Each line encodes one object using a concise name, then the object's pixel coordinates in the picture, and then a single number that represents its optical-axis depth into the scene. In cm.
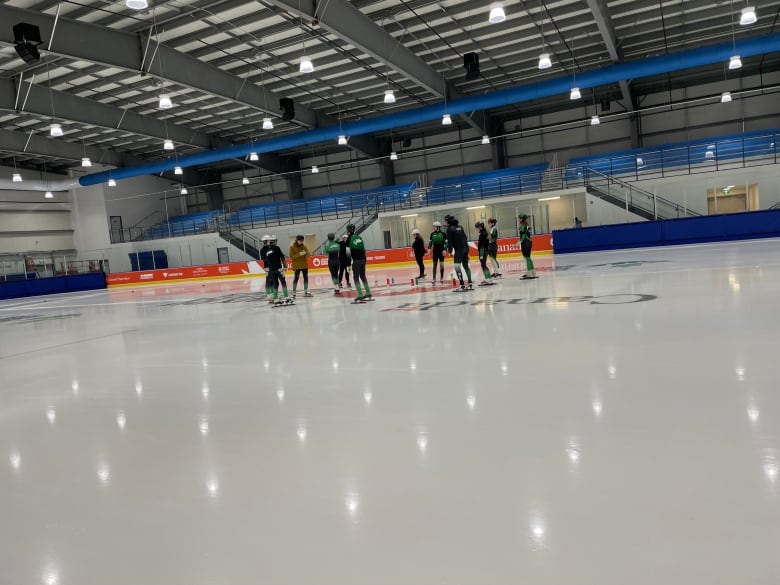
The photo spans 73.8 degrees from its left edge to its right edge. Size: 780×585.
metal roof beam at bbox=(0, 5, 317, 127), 1425
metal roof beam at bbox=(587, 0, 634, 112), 1670
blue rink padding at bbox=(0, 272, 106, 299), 2888
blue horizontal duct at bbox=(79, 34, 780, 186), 1967
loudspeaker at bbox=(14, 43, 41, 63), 1230
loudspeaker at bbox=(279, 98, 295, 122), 2103
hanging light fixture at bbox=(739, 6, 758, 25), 1392
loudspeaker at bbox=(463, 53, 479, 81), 1802
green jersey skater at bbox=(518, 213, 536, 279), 1211
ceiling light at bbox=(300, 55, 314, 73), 1451
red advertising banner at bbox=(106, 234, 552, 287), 2505
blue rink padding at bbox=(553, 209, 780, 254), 2086
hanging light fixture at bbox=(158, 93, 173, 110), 1584
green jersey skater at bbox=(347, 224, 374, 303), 1071
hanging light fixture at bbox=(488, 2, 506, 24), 1180
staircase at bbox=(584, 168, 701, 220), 2517
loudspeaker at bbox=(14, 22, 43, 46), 1196
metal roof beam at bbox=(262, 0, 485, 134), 1464
